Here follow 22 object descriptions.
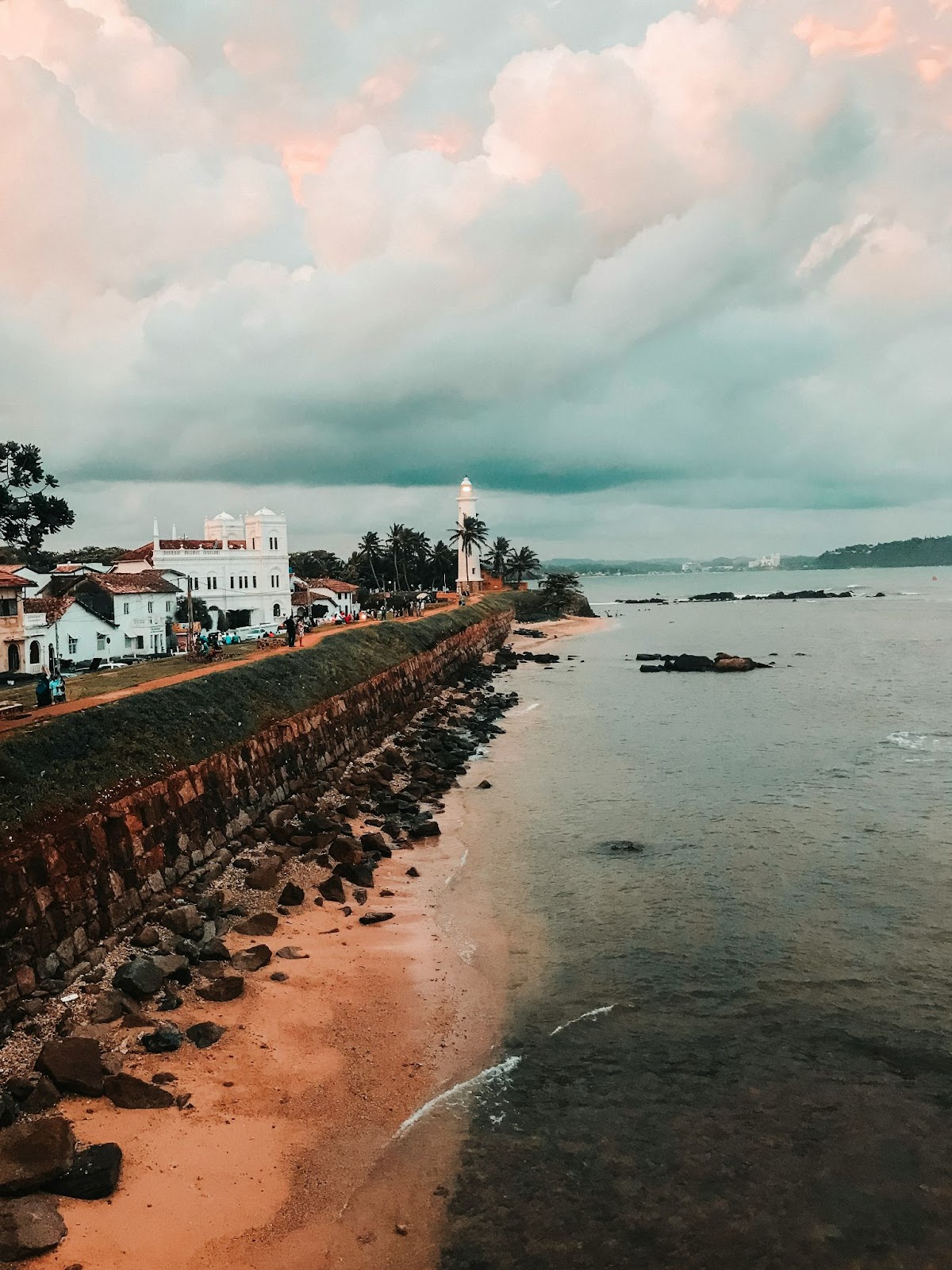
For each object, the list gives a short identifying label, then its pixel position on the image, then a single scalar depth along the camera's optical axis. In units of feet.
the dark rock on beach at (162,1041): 48.03
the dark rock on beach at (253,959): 58.65
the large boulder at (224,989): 54.29
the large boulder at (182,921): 62.49
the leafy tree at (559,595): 507.30
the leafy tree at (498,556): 526.98
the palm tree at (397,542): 404.98
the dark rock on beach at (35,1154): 36.32
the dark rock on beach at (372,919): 68.33
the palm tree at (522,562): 540.11
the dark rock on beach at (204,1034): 49.14
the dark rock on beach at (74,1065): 43.60
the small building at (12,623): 134.92
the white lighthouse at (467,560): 435.94
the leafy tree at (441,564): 456.86
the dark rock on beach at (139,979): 52.75
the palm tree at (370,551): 419.54
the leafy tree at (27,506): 97.71
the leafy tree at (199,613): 221.46
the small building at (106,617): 171.73
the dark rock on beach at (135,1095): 43.16
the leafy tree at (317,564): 420.77
